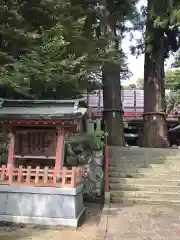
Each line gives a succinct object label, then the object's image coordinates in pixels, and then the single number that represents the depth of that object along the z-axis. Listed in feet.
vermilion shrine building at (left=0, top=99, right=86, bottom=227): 15.13
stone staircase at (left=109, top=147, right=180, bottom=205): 21.02
